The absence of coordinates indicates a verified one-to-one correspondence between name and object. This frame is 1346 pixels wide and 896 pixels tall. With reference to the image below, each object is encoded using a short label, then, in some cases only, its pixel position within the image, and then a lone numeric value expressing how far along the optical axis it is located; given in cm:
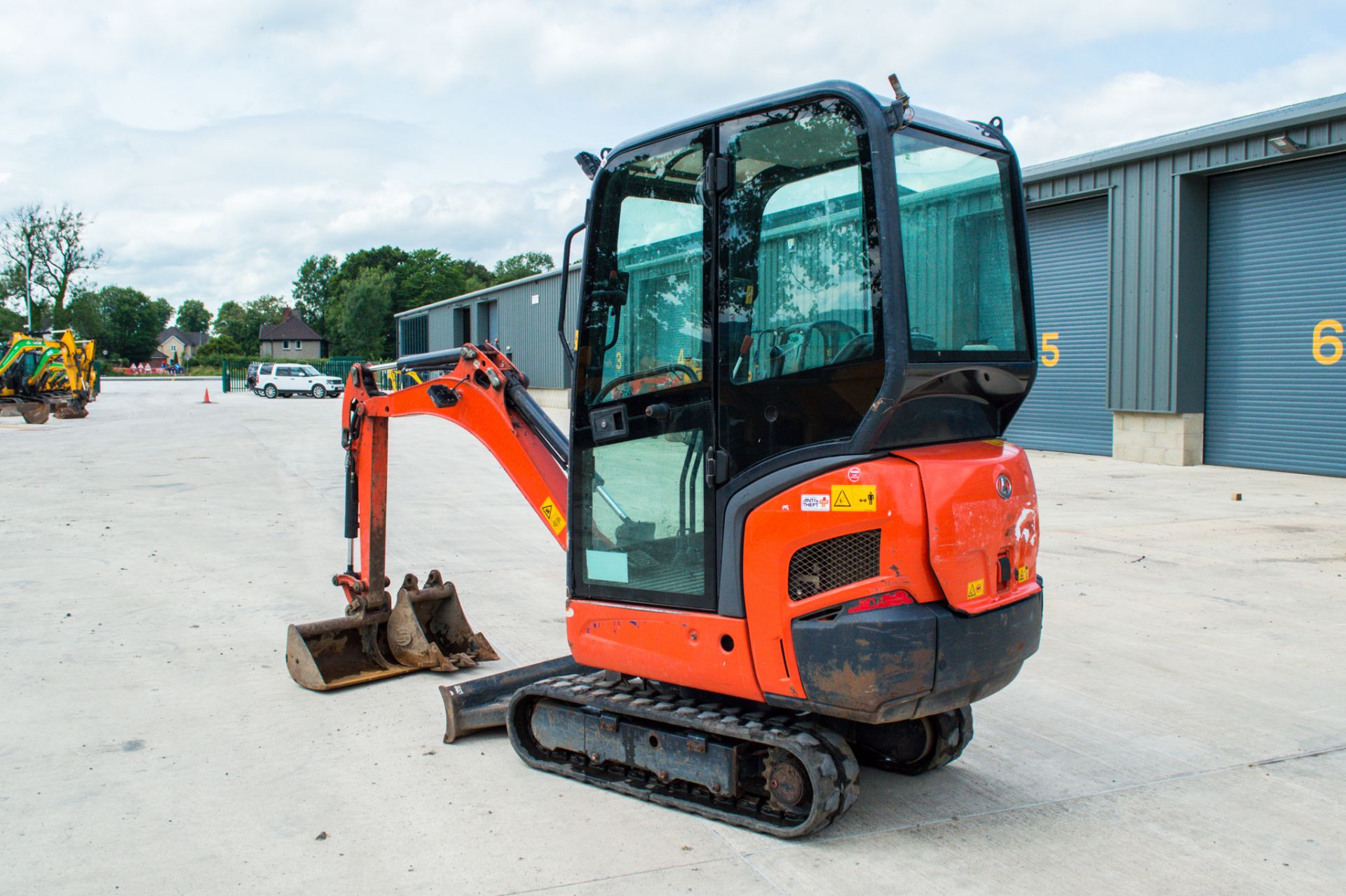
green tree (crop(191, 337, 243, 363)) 10219
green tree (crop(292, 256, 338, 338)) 12531
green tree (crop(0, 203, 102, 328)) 7606
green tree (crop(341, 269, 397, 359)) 9238
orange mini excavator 347
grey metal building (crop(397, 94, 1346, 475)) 1461
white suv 4725
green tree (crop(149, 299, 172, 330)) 11775
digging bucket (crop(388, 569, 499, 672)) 593
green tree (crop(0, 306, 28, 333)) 8489
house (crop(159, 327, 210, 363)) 15375
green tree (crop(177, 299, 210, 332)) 17075
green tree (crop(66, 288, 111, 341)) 8106
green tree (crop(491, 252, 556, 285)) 11738
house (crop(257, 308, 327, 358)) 11869
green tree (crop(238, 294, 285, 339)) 13800
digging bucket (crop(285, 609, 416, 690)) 563
